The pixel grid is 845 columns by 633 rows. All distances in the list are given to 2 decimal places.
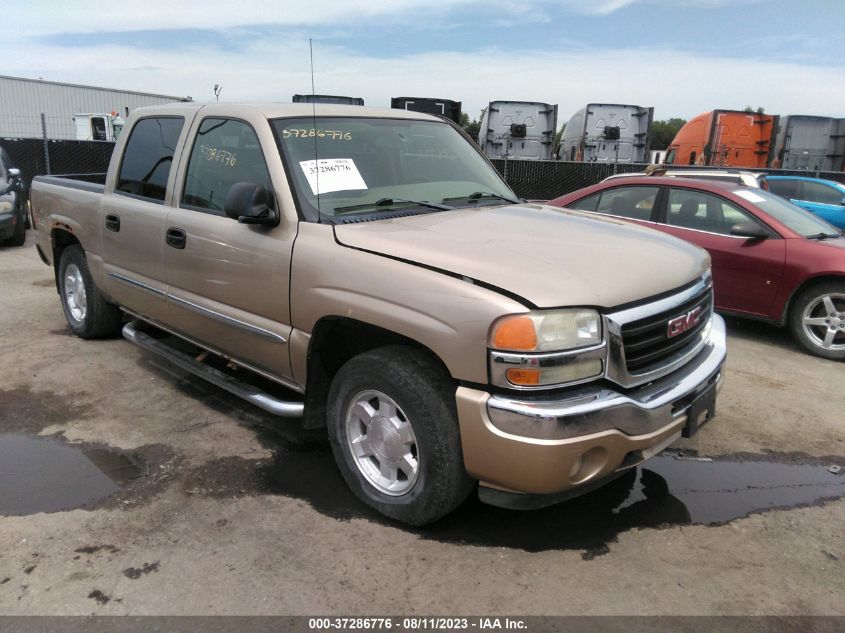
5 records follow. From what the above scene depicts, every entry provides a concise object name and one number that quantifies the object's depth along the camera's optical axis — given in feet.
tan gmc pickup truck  8.28
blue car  33.55
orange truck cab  52.70
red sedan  19.43
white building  98.73
